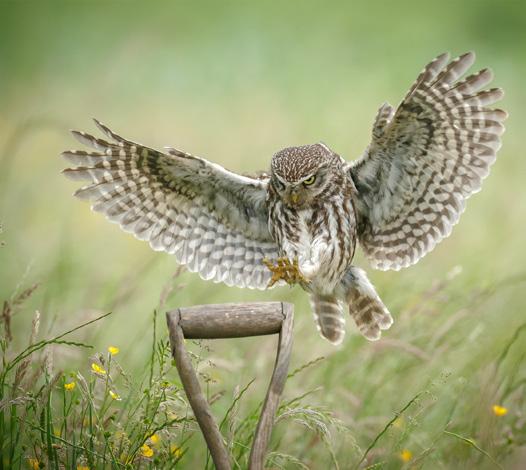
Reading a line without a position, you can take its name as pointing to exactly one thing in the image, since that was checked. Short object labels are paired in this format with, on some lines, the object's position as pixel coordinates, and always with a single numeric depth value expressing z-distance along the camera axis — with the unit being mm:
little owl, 11734
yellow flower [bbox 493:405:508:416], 10991
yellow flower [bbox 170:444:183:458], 9194
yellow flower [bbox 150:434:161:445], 9995
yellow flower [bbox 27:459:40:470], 9102
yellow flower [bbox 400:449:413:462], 11172
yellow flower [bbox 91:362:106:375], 9083
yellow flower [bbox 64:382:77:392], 9477
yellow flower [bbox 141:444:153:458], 9094
